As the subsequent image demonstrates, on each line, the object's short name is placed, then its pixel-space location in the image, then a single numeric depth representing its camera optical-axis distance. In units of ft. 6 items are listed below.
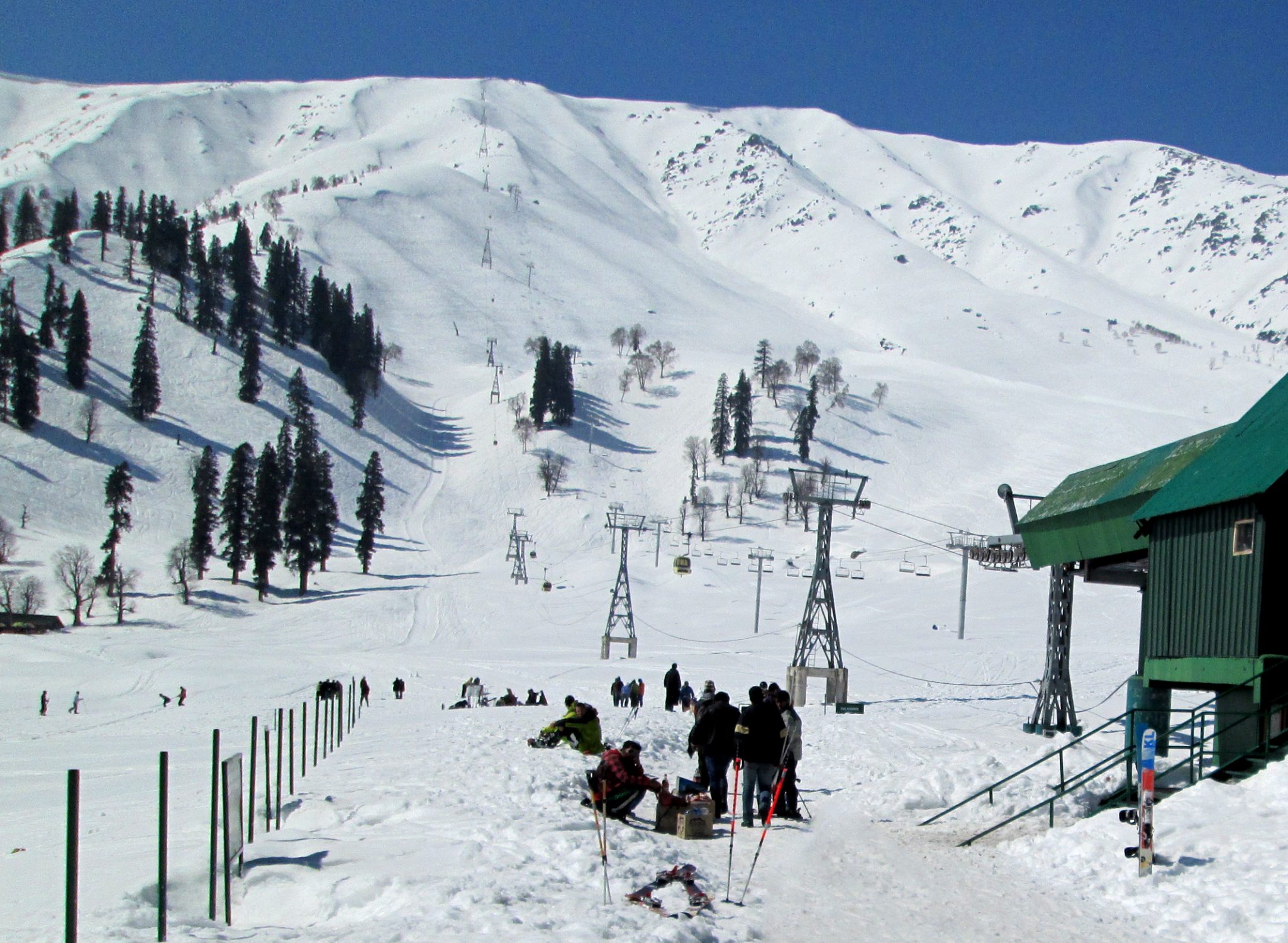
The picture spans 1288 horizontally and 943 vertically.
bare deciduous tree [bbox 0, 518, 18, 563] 253.44
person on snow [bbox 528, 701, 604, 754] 57.77
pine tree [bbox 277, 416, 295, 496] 299.17
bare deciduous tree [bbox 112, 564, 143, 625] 219.41
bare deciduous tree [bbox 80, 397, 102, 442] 331.57
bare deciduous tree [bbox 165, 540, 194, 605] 237.86
